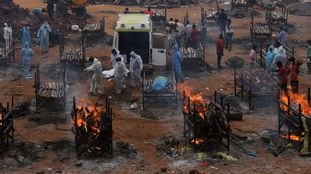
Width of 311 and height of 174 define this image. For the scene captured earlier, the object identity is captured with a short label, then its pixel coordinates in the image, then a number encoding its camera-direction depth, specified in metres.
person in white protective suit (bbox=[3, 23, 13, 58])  27.22
